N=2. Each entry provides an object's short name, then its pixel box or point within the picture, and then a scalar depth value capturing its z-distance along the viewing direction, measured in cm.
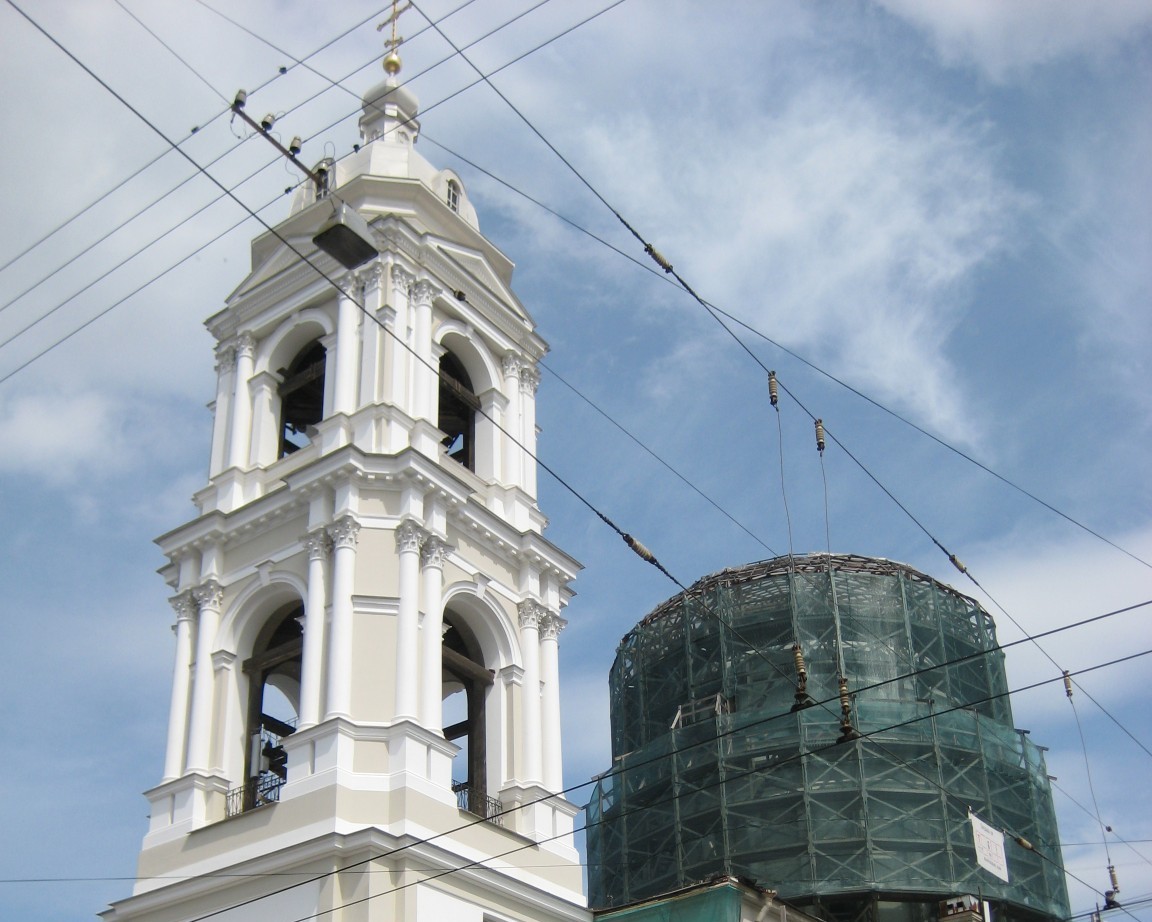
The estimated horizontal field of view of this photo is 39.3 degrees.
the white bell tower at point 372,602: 2766
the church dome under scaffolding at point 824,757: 4312
